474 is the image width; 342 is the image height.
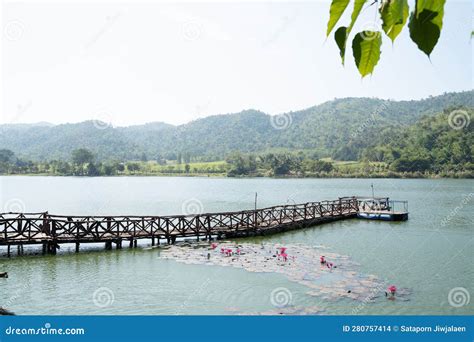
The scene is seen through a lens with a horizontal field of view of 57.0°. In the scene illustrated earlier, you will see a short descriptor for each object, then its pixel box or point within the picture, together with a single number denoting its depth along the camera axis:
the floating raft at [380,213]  38.06
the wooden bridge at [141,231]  23.34
